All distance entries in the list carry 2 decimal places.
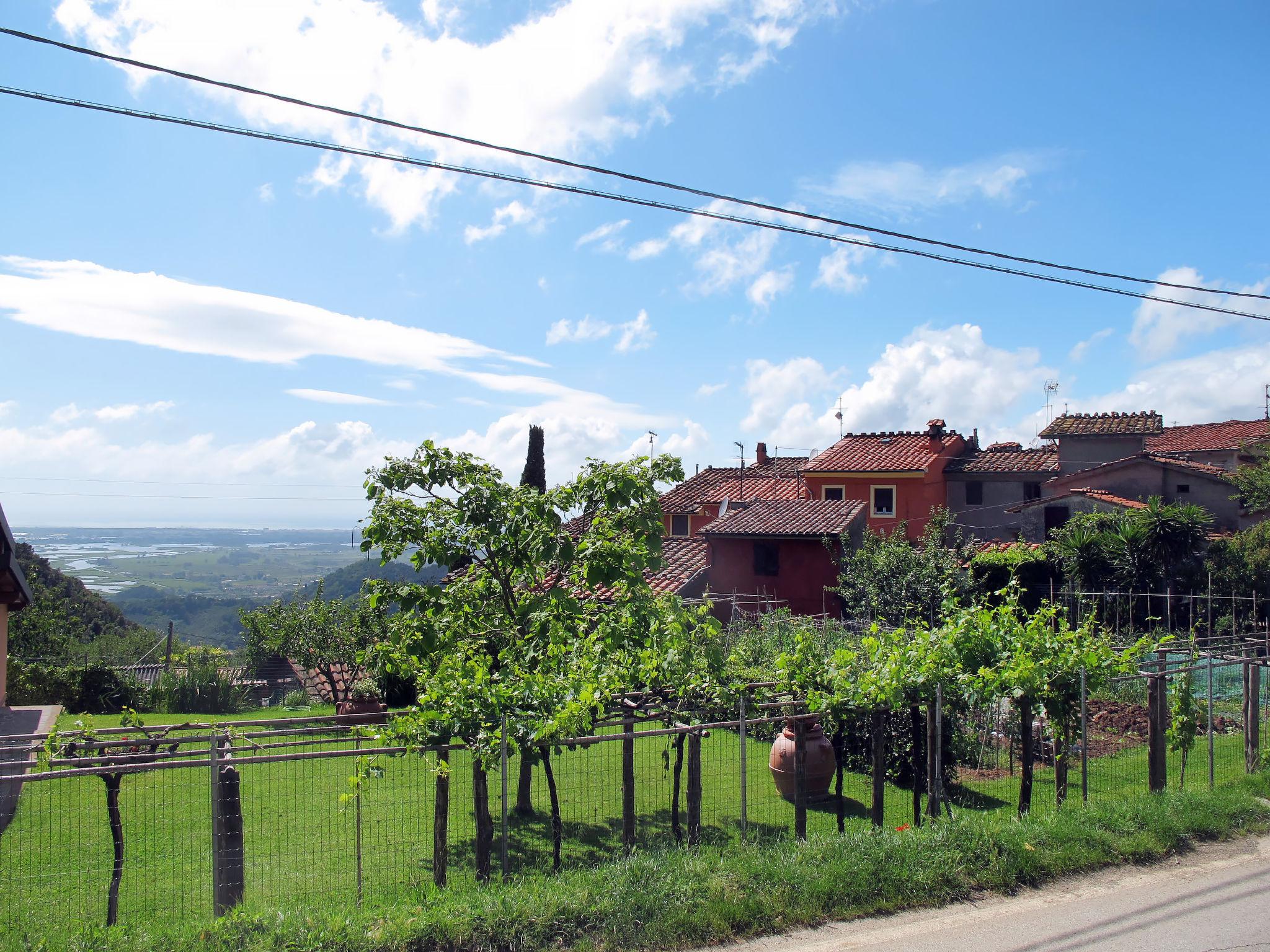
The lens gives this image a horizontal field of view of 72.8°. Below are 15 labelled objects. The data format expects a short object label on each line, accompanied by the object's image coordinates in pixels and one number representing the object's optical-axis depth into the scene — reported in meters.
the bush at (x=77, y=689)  20.84
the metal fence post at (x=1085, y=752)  8.45
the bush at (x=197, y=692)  21.20
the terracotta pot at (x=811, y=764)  11.00
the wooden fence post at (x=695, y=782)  7.62
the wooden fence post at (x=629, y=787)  7.45
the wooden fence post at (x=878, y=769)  8.11
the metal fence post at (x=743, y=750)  7.43
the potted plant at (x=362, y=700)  19.53
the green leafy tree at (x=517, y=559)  9.20
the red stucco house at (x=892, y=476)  36.75
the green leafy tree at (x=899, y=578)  23.72
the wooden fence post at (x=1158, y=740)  9.23
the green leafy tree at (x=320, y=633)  21.64
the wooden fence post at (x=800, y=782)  7.86
